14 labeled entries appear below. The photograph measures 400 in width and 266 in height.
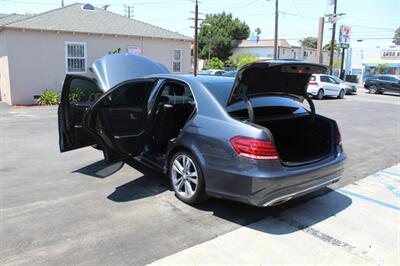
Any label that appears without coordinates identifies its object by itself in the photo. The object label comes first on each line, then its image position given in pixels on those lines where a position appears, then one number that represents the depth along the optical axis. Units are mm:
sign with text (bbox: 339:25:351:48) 38844
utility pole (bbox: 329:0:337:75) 34322
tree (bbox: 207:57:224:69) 50938
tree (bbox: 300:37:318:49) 108656
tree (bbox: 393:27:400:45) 97694
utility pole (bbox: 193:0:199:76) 28816
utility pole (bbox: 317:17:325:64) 32406
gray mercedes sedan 3859
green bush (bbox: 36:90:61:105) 16578
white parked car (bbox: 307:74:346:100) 22547
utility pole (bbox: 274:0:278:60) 36906
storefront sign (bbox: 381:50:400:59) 46812
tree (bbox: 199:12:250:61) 69812
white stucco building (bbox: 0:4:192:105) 16344
